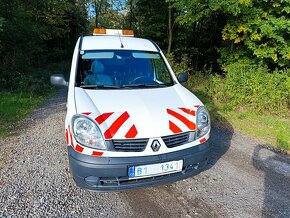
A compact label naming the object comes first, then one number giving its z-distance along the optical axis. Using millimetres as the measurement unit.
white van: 2754
